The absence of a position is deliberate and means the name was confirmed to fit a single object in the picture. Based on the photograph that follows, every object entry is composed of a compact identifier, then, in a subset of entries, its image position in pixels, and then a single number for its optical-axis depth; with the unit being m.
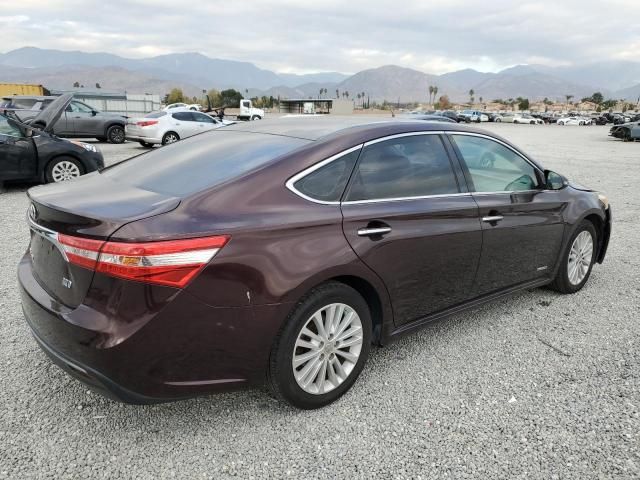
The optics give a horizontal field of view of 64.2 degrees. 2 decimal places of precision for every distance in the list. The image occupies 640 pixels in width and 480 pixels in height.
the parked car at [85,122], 17.48
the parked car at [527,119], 64.31
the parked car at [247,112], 46.26
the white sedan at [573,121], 62.69
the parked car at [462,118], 49.30
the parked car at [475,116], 61.01
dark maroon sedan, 2.28
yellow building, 50.28
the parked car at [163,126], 16.86
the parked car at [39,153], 8.55
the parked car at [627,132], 27.56
